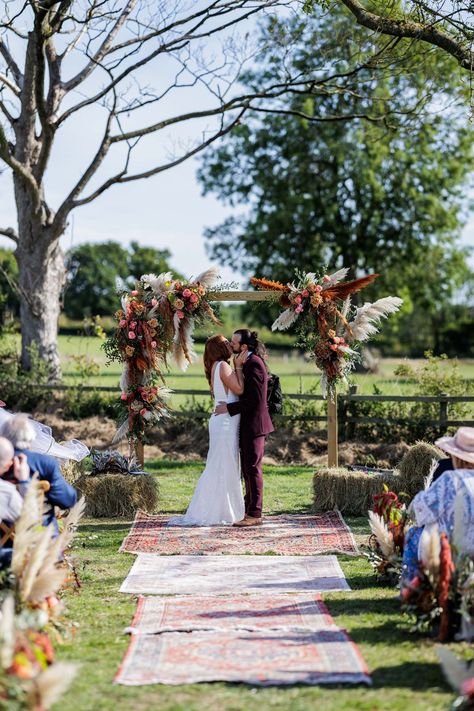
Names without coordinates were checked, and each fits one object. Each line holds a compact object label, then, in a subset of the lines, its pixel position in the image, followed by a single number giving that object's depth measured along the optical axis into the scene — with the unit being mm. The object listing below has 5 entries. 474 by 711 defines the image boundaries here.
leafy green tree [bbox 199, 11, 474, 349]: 34062
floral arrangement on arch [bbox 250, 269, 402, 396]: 12109
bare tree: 18250
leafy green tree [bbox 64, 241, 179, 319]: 90312
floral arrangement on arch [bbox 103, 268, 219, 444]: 12086
